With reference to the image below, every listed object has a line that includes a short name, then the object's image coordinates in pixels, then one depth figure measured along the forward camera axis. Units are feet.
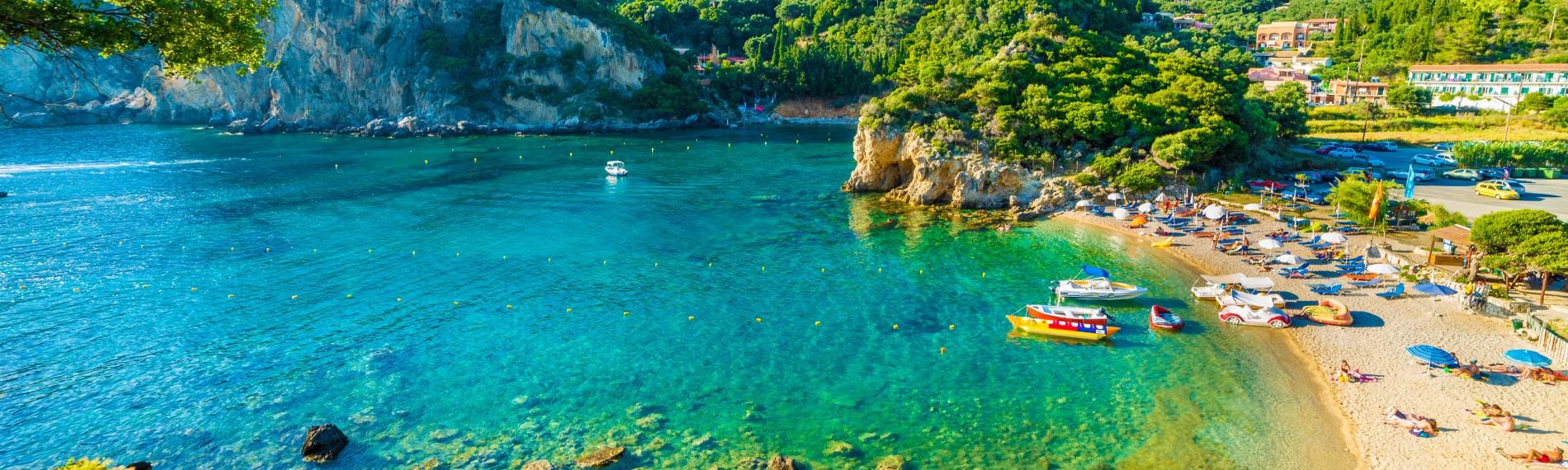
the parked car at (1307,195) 171.63
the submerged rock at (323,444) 76.48
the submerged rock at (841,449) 77.82
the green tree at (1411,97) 285.64
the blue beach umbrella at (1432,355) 88.74
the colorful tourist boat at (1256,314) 106.11
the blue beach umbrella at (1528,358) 86.02
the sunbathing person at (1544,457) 69.97
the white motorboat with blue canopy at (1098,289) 118.62
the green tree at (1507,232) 104.63
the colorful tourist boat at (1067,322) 106.01
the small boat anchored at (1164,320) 107.55
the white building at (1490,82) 274.98
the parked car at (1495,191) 167.02
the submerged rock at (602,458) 75.46
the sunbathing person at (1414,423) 77.20
